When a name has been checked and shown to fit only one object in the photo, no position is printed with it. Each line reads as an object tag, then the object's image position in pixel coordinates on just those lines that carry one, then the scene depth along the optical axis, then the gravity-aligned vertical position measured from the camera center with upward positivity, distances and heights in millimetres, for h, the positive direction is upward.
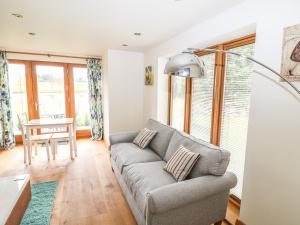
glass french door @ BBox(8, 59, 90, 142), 4336 +4
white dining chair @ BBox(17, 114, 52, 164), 3291 -912
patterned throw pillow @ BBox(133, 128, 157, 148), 2778 -728
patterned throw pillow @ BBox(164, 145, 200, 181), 1809 -740
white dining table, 3283 -630
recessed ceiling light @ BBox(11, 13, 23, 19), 2121 +902
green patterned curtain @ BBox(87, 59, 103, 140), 4617 -121
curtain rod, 4201 +888
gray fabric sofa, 1443 -894
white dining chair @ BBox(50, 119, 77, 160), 3529 -938
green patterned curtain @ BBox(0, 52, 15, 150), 3973 -457
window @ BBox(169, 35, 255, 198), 2127 -117
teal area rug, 1936 -1374
